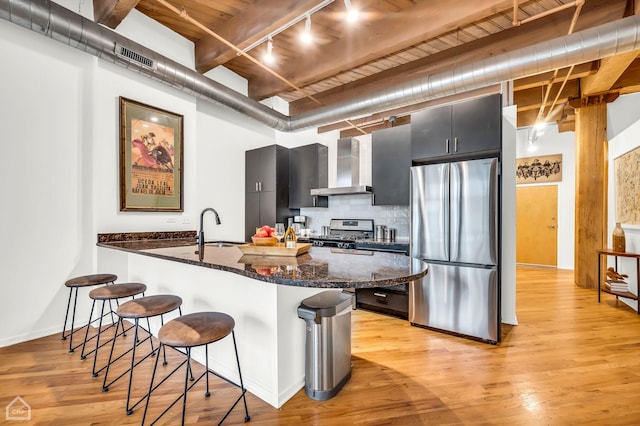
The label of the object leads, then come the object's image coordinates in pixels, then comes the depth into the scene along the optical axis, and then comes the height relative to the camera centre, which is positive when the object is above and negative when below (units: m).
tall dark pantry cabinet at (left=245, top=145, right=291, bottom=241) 4.73 +0.45
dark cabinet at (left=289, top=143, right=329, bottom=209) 4.76 +0.68
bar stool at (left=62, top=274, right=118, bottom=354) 2.43 -0.63
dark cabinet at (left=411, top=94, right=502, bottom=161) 2.82 +0.92
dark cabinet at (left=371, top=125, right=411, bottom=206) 3.78 +0.67
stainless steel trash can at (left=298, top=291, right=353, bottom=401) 1.84 -0.93
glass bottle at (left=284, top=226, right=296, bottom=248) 2.19 -0.20
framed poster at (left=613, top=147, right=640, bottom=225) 3.81 +0.36
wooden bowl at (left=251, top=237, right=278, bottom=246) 2.14 -0.23
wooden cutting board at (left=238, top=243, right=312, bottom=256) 1.98 -0.28
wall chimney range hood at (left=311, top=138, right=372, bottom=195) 4.49 +0.77
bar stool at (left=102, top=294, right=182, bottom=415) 1.78 -0.65
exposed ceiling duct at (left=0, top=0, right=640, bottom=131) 2.33 +1.56
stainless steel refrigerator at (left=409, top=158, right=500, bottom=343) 2.76 -0.37
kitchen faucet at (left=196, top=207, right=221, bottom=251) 2.59 -0.26
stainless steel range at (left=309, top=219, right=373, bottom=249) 4.04 -0.37
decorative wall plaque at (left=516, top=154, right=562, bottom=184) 6.32 +1.02
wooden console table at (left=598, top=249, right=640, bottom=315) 3.56 -0.77
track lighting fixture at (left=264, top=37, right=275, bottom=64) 2.73 +1.57
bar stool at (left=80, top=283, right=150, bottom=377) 2.18 -0.66
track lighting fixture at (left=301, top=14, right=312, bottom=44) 2.40 +1.57
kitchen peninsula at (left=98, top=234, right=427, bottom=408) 1.38 -0.57
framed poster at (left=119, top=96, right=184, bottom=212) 3.20 +0.68
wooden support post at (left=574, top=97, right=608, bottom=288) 4.67 +0.42
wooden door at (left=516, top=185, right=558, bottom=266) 6.38 -0.32
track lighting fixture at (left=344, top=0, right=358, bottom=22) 2.17 +1.60
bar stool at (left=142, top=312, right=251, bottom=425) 1.42 -0.66
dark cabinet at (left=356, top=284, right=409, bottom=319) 3.41 -1.16
